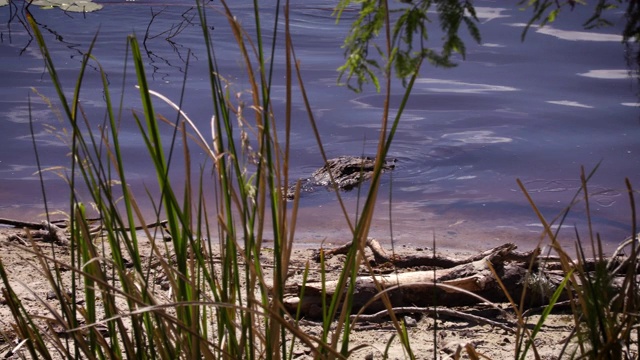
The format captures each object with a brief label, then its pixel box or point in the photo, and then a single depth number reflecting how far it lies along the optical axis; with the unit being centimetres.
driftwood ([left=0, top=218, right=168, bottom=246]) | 683
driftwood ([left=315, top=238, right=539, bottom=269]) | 598
